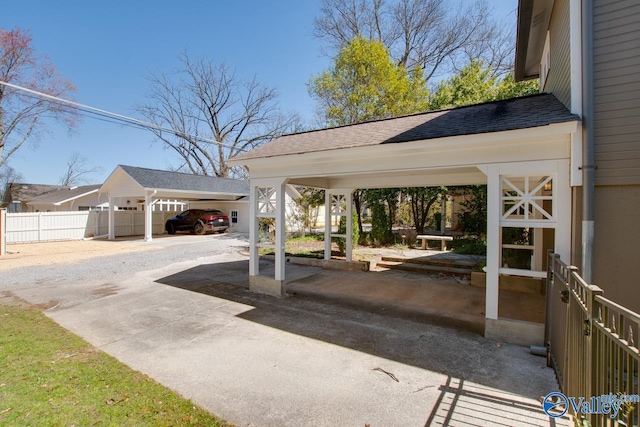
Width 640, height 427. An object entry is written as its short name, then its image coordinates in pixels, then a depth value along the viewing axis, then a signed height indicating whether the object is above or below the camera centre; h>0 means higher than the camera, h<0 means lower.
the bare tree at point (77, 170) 42.75 +5.87
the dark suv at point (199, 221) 20.11 -0.64
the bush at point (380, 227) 14.12 -0.67
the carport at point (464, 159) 3.98 +0.91
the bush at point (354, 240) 11.45 -1.08
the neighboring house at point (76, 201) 22.89 +0.81
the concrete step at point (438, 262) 8.79 -1.50
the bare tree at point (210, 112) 29.45 +10.14
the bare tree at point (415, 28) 20.03 +12.40
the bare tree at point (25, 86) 20.75 +8.95
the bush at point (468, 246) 11.05 -1.27
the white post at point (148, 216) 16.88 -0.25
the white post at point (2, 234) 12.21 -0.93
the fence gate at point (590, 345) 1.63 -0.88
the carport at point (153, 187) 17.16 +1.49
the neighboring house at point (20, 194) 31.23 +1.82
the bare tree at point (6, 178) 34.43 +3.98
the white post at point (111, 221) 18.30 -0.59
